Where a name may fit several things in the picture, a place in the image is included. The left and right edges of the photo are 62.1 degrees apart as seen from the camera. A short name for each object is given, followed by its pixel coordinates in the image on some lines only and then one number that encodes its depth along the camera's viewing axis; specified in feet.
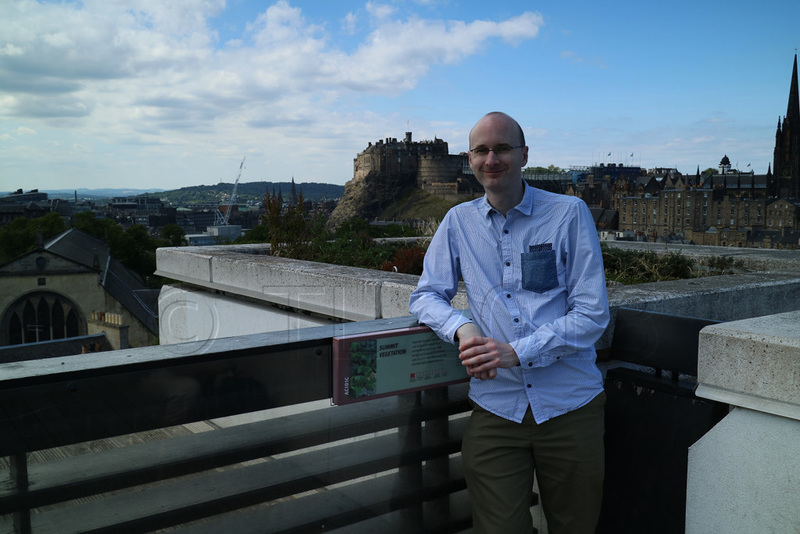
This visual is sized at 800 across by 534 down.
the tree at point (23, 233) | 241.96
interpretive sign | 7.45
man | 7.53
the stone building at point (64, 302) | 208.64
